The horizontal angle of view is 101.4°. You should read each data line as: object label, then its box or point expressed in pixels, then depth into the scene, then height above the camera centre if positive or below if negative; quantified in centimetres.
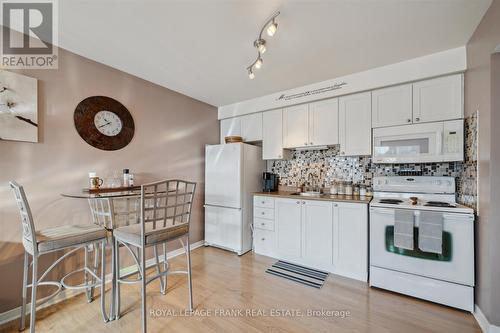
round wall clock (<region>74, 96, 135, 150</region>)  213 +48
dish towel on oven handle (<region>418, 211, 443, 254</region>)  184 -60
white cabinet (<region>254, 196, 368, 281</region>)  230 -87
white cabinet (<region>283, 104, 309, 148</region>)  297 +60
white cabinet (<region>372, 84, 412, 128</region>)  230 +70
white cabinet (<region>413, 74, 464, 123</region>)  207 +71
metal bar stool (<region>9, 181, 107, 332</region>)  140 -55
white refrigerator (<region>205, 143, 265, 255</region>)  304 -41
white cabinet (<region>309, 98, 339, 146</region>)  274 +60
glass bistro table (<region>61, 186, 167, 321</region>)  167 -43
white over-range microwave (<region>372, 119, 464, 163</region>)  207 +26
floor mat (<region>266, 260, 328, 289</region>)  231 -130
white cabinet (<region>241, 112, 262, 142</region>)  339 +66
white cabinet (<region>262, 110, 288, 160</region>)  319 +48
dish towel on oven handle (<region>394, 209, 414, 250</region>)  195 -60
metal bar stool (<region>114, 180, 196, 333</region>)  150 -54
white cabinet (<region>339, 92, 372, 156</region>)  252 +54
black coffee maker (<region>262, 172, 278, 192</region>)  337 -26
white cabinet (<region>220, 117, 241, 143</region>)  362 +70
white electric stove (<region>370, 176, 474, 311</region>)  179 -81
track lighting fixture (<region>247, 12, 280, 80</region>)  154 +110
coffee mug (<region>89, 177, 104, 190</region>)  198 -17
